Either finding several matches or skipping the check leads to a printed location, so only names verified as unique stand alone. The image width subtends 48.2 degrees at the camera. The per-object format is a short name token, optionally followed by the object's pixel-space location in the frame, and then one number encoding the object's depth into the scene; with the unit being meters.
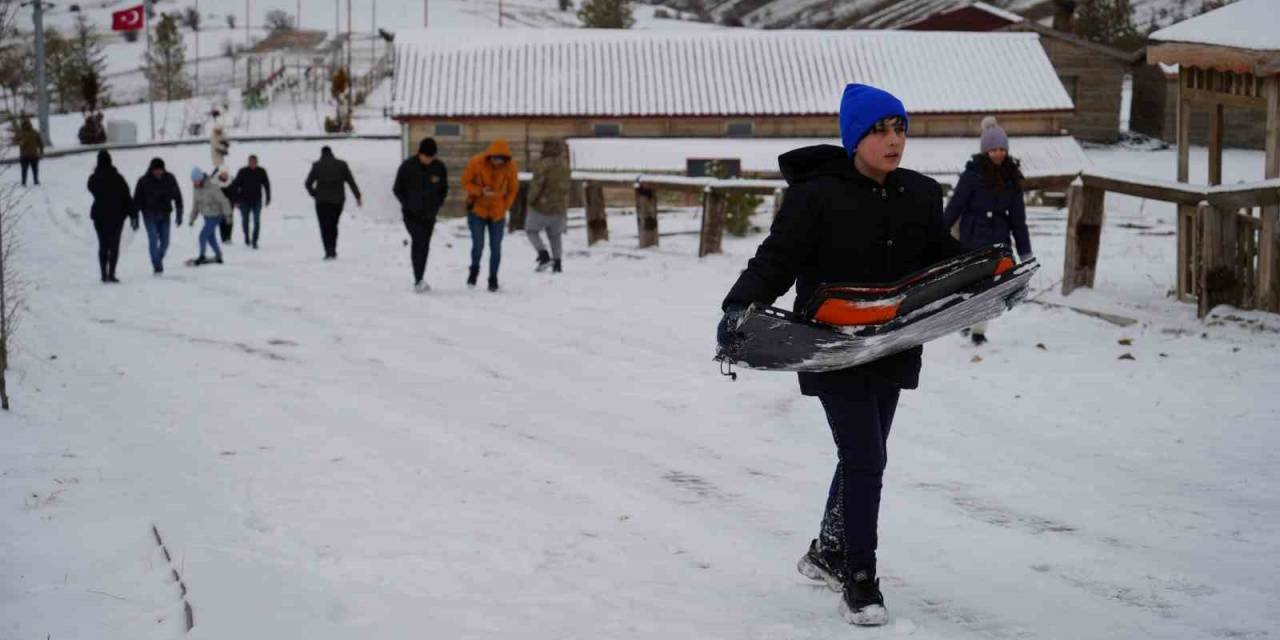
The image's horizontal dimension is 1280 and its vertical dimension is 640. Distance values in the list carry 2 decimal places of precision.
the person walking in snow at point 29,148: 33.94
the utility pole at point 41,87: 46.87
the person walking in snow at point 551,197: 16.88
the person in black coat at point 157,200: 18.91
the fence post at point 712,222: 18.12
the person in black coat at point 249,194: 22.73
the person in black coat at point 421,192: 15.97
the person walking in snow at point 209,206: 19.97
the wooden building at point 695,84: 35.84
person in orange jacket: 15.91
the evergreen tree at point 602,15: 63.00
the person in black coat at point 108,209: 17.81
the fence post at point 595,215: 20.08
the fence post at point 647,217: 19.15
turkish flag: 55.88
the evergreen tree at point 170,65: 65.94
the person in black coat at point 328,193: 20.25
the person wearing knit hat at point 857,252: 5.00
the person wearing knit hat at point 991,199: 10.59
